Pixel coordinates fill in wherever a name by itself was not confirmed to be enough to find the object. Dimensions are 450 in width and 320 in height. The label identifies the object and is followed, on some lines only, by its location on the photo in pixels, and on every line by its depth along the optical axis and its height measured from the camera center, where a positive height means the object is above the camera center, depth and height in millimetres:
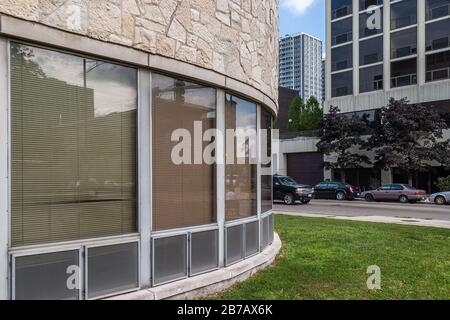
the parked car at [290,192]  25797 -1910
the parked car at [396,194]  28328 -2310
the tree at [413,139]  30703 +1252
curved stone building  4371 +149
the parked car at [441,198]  26547 -2392
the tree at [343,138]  34406 +1515
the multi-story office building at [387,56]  34969 +8489
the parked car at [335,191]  30961 -2303
